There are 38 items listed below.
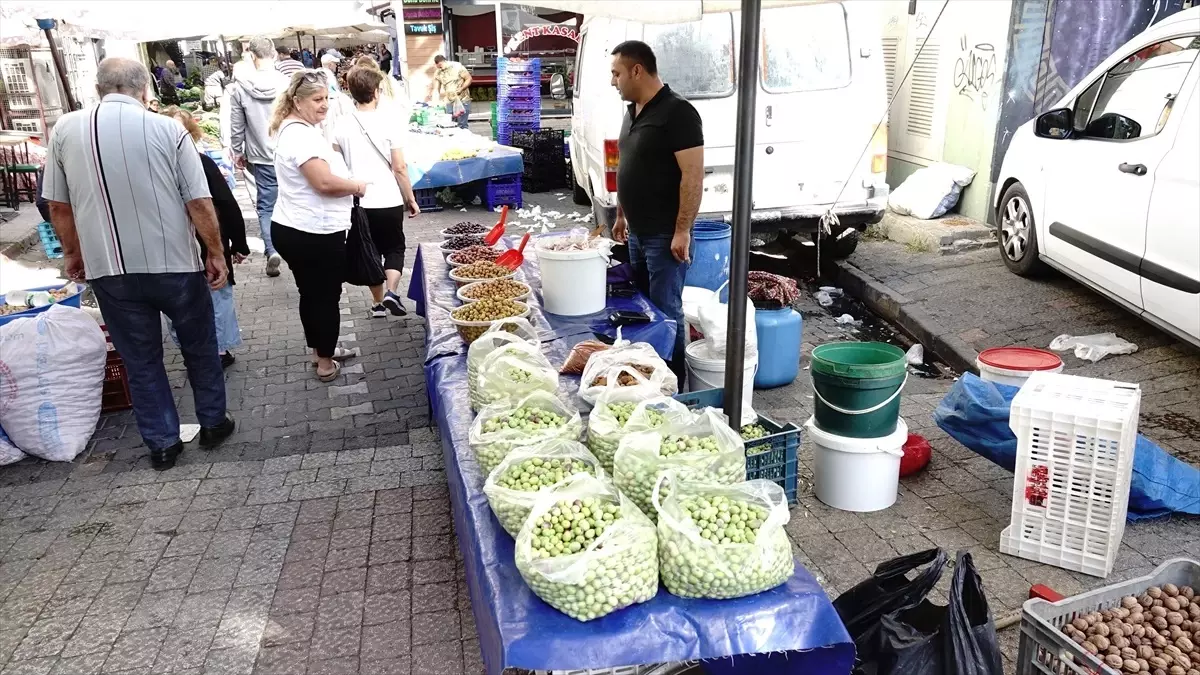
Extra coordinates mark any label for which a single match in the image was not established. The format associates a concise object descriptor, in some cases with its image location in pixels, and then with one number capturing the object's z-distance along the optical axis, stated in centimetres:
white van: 734
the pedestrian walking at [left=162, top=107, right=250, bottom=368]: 536
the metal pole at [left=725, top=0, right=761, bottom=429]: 268
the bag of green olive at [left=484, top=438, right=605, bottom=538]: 235
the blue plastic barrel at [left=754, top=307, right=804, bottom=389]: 538
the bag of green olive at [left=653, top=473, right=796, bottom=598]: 210
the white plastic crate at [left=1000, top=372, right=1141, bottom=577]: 313
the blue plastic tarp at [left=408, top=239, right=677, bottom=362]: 406
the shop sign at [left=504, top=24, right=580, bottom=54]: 2653
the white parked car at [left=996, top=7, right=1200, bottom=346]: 476
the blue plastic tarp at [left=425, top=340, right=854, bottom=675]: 204
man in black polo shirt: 445
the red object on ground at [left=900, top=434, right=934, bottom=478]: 420
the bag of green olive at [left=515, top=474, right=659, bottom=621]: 205
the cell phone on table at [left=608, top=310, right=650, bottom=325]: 418
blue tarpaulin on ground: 358
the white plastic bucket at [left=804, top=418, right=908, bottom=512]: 375
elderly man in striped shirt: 403
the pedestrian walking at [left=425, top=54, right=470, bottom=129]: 1662
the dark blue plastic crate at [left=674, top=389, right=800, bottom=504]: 349
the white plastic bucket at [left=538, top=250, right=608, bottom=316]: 420
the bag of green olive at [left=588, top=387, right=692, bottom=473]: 274
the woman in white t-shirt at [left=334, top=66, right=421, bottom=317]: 582
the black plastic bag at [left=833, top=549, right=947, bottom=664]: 246
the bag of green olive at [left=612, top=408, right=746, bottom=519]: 246
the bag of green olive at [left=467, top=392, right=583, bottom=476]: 271
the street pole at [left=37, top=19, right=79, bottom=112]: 701
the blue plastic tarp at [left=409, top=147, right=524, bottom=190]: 1134
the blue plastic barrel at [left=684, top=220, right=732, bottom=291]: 574
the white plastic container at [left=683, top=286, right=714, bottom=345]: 478
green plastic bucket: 361
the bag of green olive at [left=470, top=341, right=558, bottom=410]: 315
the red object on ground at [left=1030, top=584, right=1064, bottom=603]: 287
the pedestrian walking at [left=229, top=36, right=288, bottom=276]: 749
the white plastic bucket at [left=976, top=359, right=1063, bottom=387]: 408
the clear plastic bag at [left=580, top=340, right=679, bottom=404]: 325
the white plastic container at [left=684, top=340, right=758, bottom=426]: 456
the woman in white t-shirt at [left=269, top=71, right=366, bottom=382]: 488
